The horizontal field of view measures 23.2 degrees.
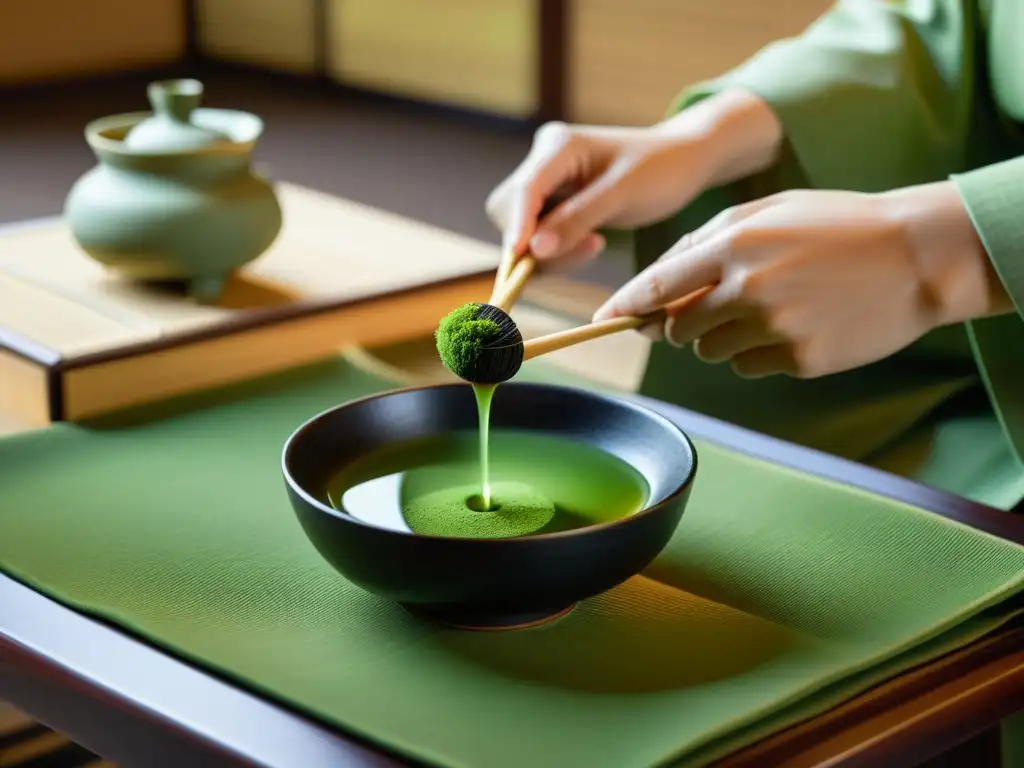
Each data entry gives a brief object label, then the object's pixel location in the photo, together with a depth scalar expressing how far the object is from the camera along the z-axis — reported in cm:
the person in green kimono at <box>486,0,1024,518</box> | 99
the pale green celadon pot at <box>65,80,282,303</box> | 124
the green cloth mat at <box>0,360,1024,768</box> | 81
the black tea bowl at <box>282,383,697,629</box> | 82
